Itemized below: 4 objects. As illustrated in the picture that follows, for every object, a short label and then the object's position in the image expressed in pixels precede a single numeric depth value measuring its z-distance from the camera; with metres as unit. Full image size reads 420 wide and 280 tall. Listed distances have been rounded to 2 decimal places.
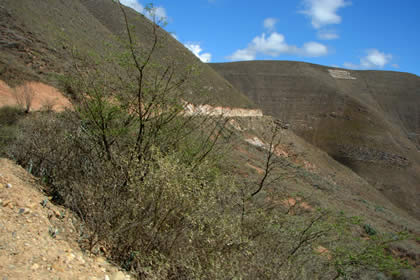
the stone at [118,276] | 3.05
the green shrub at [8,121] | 6.03
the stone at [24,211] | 3.42
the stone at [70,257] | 2.94
